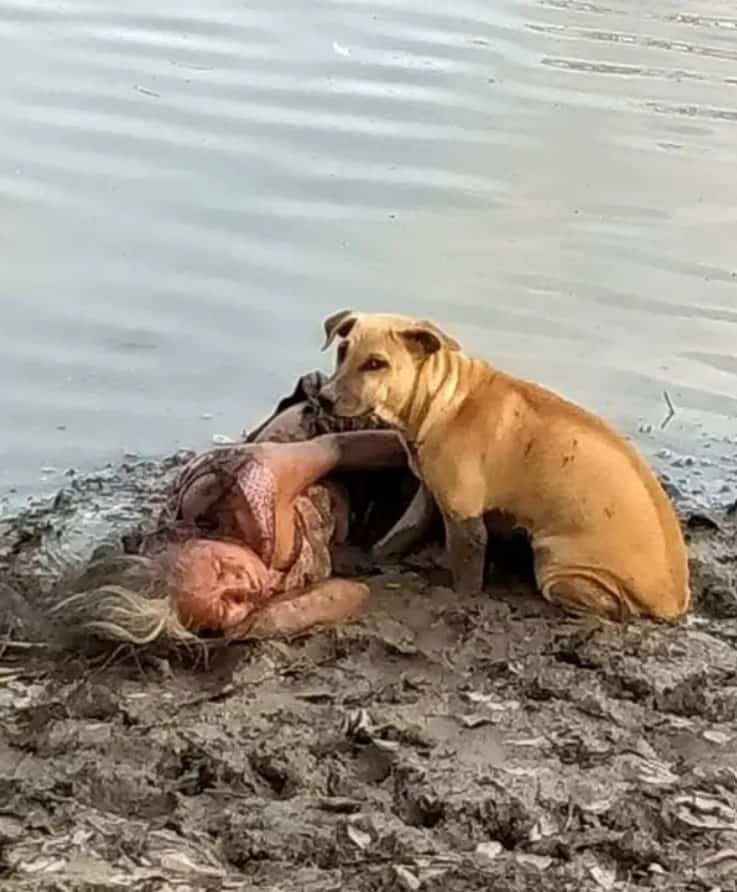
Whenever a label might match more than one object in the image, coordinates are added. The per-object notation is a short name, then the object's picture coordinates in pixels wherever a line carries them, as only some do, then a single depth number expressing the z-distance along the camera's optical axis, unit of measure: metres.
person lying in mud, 4.59
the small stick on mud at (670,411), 6.44
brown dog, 4.85
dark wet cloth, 5.18
